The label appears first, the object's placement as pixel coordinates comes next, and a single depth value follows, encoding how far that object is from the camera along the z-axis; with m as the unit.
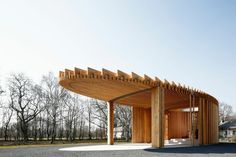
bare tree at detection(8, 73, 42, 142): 22.01
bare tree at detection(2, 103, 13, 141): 24.19
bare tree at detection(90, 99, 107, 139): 26.37
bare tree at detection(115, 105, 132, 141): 25.16
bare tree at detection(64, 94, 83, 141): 26.11
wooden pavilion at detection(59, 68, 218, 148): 9.32
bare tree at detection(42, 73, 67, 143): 23.32
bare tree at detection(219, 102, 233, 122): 44.73
